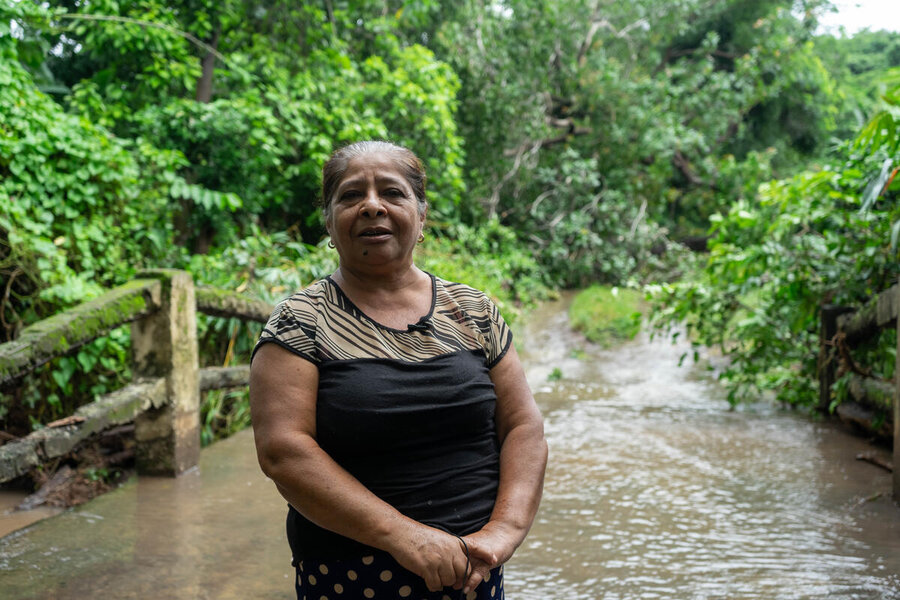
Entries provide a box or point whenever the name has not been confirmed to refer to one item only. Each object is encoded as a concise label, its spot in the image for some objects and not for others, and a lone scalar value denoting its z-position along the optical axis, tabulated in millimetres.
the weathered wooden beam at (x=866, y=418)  4355
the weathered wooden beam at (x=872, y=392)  4188
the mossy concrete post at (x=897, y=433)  3402
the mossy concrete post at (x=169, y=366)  3820
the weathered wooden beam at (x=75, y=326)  2955
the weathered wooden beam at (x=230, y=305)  4164
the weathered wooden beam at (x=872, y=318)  3889
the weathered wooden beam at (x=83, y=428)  3016
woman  1511
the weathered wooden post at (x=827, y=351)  5250
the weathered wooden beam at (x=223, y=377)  4254
